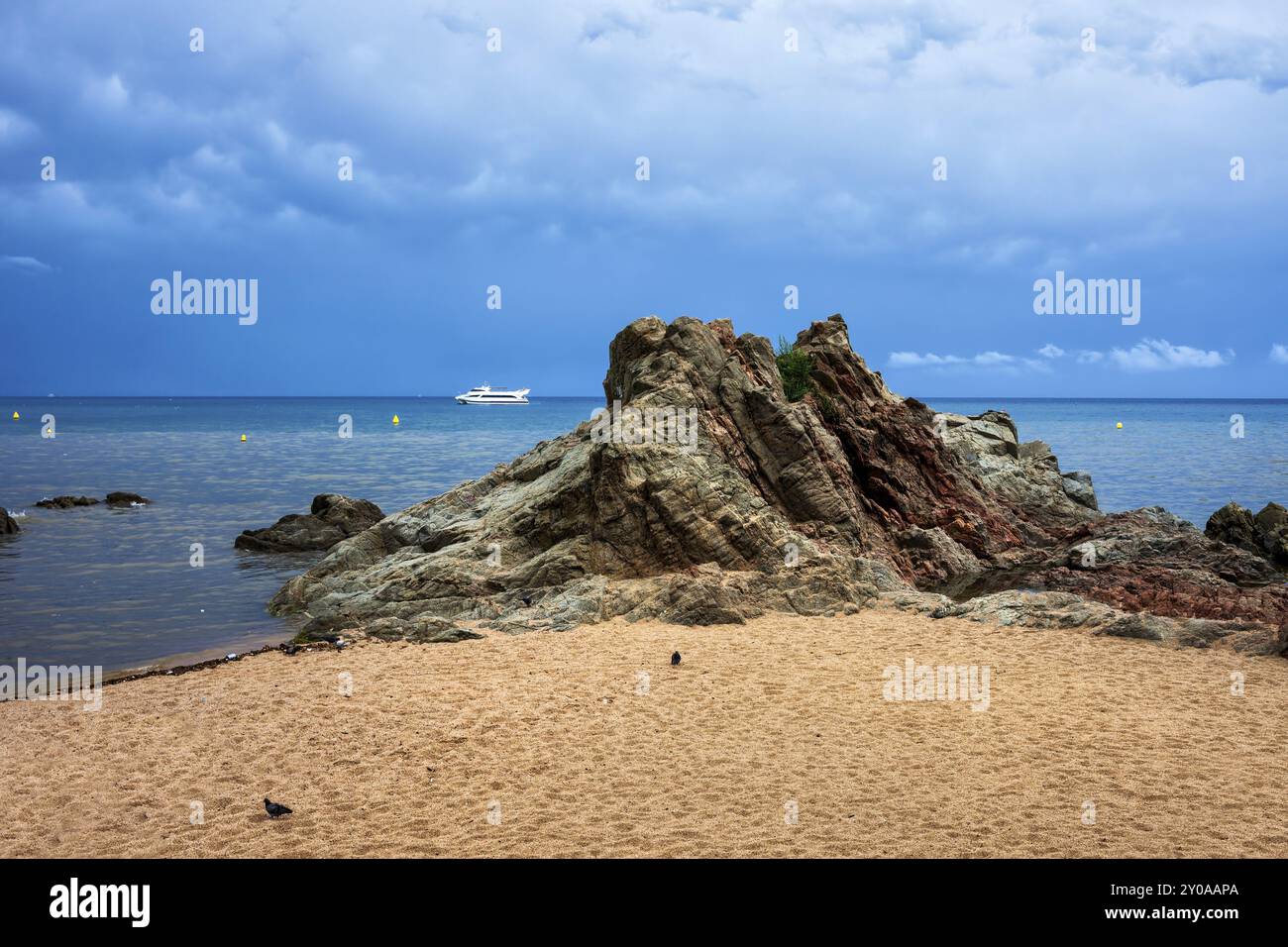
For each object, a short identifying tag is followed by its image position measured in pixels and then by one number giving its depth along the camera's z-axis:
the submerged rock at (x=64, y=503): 42.50
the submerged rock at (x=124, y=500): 43.47
